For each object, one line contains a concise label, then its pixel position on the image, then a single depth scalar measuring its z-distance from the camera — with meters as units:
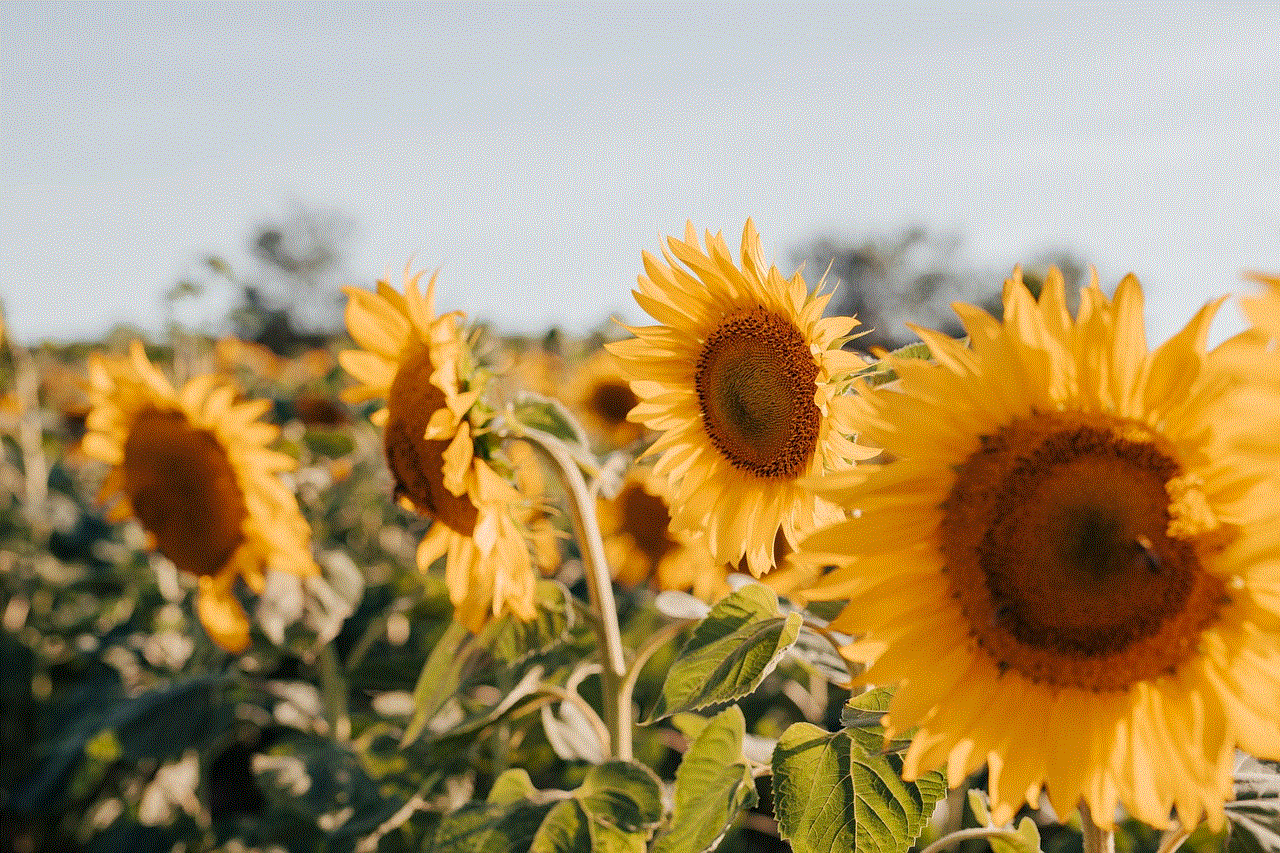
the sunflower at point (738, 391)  1.39
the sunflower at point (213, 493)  2.73
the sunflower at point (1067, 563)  0.89
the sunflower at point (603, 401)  4.82
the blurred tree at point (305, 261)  48.94
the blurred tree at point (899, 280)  45.00
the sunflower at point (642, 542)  3.81
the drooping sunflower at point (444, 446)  1.61
